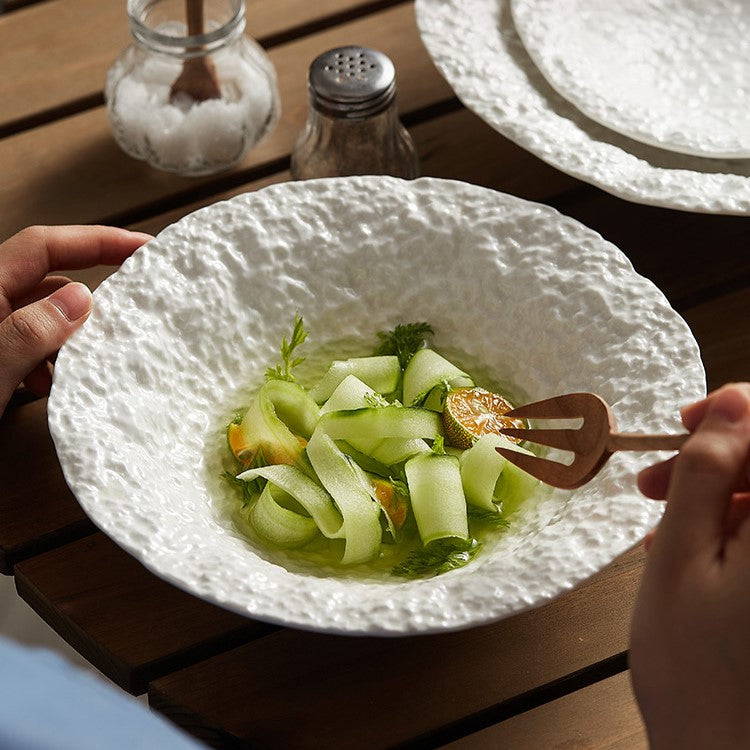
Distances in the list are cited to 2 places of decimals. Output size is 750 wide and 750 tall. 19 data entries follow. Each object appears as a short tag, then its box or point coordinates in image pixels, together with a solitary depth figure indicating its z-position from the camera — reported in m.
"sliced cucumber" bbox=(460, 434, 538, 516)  0.76
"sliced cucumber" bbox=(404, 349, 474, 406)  0.80
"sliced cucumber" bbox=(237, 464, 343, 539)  0.76
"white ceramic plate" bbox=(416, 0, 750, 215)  0.84
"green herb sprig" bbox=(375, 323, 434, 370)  0.83
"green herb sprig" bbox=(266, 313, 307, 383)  0.82
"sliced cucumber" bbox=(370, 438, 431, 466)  0.78
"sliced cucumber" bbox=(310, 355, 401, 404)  0.81
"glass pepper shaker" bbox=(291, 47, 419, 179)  0.89
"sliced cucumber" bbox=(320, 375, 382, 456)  0.78
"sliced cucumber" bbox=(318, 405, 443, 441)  0.77
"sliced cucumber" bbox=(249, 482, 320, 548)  0.76
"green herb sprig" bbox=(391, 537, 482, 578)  0.75
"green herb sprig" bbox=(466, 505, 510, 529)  0.77
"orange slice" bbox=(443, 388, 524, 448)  0.78
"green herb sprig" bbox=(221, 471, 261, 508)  0.78
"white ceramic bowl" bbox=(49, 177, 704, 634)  0.71
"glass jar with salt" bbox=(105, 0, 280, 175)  0.93
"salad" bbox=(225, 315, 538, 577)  0.75
